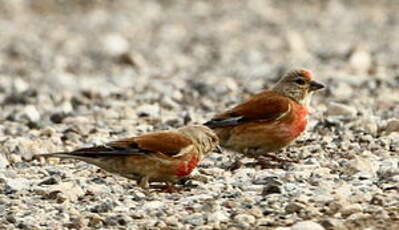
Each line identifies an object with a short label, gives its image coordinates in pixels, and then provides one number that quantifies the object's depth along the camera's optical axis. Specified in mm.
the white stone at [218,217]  8797
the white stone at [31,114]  15165
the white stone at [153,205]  9305
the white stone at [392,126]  12000
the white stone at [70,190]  9758
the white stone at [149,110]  15078
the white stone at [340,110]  13685
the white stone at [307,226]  8229
